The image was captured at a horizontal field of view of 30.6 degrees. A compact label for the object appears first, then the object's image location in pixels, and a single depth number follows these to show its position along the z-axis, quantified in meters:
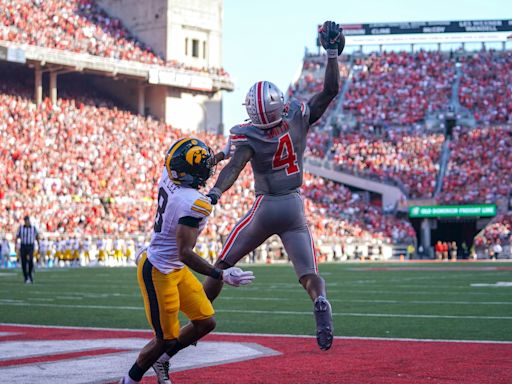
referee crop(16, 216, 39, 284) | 18.66
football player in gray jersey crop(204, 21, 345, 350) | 6.73
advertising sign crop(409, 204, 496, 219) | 40.16
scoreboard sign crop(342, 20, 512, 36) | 54.41
